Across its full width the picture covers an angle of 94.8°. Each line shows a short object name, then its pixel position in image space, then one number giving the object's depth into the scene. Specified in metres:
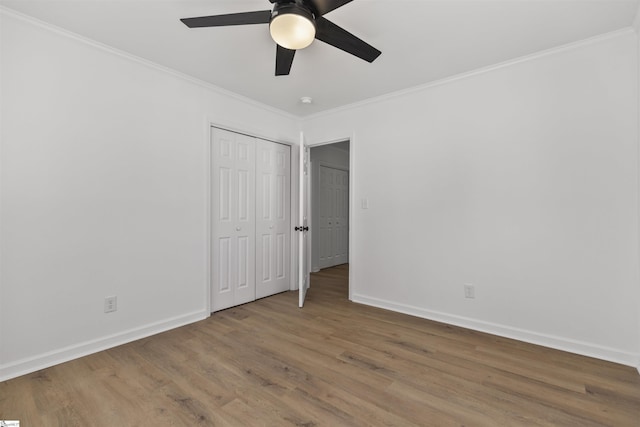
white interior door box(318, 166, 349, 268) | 5.86
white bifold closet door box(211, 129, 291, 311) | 3.37
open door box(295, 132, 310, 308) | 3.46
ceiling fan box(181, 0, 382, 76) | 1.55
